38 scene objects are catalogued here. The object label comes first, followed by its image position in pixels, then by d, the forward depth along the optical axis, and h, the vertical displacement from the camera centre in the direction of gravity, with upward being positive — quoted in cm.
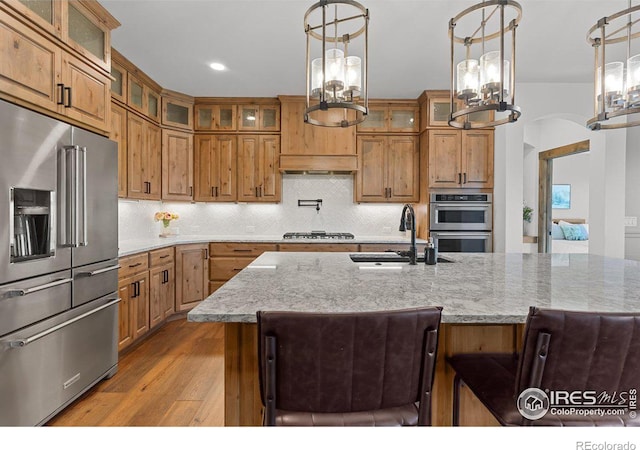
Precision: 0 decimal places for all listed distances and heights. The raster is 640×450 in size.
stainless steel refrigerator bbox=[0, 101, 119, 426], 174 -26
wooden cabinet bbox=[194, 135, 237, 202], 459 +63
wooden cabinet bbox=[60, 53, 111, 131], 222 +83
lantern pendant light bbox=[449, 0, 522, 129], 160 +68
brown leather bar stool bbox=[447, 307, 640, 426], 89 -38
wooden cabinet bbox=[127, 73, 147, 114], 361 +129
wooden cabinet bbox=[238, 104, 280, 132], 461 +129
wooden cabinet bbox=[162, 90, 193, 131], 432 +133
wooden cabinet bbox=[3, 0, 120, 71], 199 +121
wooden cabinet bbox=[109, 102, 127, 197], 333 +76
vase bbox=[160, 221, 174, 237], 453 -17
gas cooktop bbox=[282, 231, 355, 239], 444 -22
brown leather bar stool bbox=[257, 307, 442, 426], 87 -37
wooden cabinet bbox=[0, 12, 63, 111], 179 +82
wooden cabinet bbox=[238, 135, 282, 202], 460 +65
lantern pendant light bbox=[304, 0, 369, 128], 164 +68
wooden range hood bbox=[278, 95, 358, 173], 451 +91
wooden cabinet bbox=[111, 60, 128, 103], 332 +129
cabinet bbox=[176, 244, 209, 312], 410 -68
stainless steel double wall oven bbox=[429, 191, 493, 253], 427 -3
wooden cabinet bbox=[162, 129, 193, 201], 430 +64
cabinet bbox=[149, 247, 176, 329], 355 -72
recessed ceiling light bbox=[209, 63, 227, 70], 357 +152
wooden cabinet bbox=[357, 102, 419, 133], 460 +129
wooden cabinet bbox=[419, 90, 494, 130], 427 +129
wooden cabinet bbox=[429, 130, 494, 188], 430 +70
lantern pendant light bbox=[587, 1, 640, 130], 180 +69
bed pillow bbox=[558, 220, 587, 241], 715 -26
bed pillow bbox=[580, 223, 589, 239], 718 -22
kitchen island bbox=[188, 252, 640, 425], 117 -29
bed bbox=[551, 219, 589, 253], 648 -30
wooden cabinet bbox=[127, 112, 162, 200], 364 +64
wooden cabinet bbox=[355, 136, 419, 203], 460 +63
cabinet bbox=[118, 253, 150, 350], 298 -72
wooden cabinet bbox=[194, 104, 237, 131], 459 +128
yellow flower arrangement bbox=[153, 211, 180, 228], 432 +0
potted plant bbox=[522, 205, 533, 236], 616 +10
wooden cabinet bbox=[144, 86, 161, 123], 400 +130
